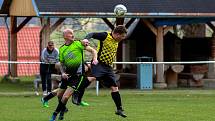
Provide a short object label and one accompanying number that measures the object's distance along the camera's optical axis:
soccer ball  27.80
